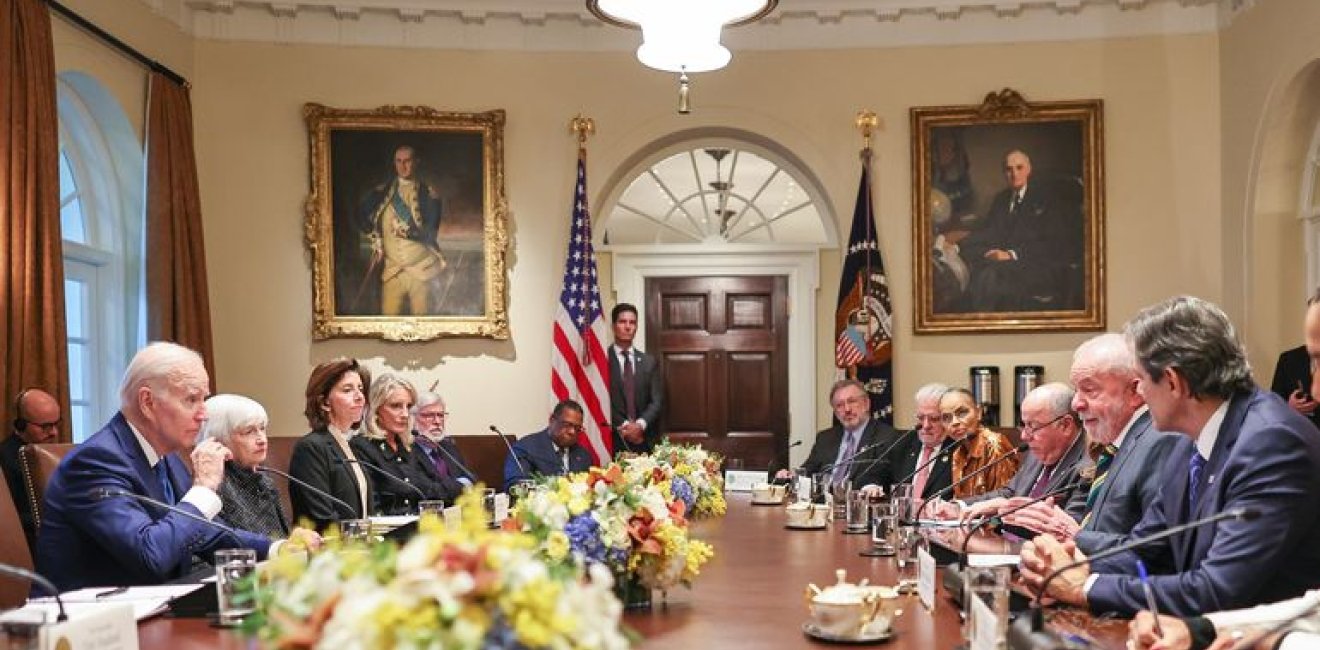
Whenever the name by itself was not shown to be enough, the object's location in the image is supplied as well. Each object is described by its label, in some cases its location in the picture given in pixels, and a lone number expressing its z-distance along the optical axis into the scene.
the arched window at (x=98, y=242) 7.18
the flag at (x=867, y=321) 8.16
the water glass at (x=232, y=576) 2.52
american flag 8.05
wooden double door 9.66
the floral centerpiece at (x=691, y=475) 4.38
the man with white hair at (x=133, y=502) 3.16
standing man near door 8.21
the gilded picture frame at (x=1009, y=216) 8.12
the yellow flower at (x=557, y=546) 2.30
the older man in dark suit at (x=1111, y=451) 3.27
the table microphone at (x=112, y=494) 3.01
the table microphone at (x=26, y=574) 1.82
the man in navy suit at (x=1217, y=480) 2.42
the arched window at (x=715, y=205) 9.38
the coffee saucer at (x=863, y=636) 2.26
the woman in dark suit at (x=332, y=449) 4.79
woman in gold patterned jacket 5.40
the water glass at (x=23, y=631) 1.76
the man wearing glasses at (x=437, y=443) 6.21
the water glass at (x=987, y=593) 2.03
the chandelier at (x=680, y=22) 4.29
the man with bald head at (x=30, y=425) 5.53
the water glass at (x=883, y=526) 3.64
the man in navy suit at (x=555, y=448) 7.07
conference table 2.33
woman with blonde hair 5.56
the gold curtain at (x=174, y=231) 7.47
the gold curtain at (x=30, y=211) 5.79
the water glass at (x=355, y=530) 3.06
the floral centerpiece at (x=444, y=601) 1.24
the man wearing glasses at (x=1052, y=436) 4.42
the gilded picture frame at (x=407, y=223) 8.24
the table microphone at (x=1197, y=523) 1.94
